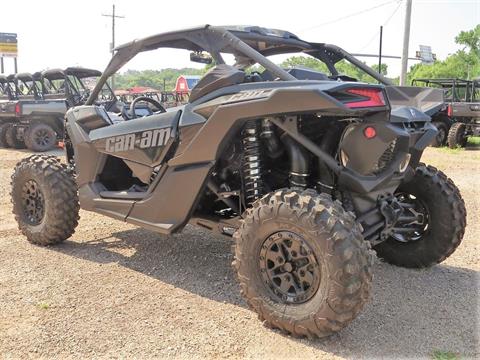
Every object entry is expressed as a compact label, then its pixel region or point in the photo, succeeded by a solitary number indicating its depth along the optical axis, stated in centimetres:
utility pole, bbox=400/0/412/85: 1859
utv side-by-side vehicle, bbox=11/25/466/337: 295
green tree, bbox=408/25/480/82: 6172
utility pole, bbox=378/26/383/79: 2351
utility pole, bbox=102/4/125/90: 4708
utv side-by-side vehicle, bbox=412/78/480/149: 1527
